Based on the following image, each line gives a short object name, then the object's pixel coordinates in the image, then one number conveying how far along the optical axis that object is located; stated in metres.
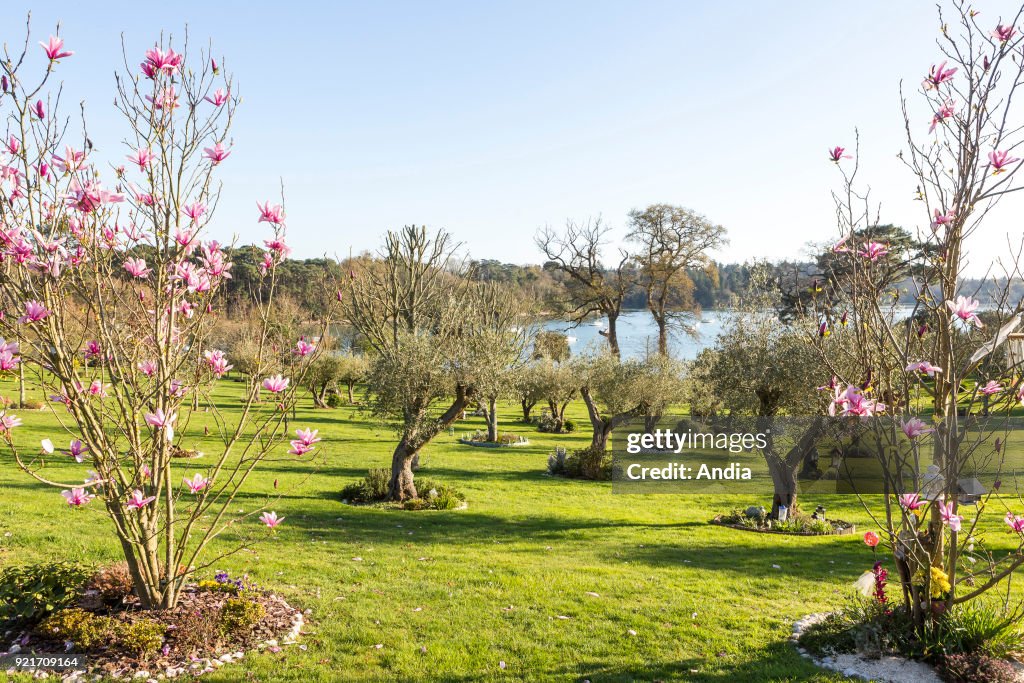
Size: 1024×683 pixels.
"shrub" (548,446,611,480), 21.88
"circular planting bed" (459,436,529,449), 28.09
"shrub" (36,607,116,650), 6.03
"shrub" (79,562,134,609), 6.68
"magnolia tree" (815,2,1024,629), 5.77
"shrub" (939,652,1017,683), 5.97
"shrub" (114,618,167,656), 5.94
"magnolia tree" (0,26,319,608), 5.35
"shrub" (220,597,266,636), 6.60
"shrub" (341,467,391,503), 15.92
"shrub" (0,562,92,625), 6.41
